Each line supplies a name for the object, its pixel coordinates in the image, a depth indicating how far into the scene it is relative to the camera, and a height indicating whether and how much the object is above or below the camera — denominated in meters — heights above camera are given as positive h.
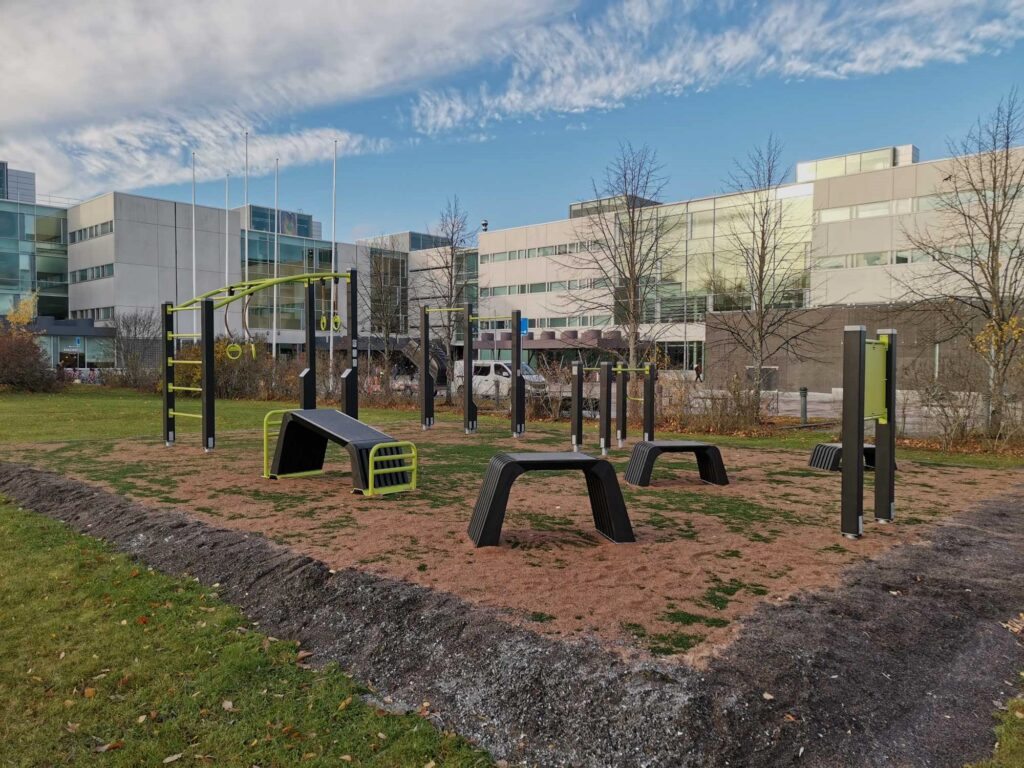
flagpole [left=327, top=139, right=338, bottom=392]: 37.13 +8.66
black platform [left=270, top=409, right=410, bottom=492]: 8.36 -0.95
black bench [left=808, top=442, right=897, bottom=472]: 10.77 -1.32
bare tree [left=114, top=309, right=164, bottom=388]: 31.98 +0.88
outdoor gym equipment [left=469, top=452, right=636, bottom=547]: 5.96 -1.05
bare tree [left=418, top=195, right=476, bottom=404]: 29.16 +6.15
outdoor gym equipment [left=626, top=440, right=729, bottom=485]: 9.00 -1.21
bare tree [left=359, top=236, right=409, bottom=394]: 37.72 +4.84
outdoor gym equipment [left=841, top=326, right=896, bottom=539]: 6.34 -0.39
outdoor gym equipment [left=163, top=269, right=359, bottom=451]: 11.98 +0.36
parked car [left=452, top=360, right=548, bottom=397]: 24.93 -0.29
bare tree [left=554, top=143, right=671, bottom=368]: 21.80 +5.20
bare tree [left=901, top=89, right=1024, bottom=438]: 13.29 +1.10
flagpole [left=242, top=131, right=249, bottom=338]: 46.98 +9.89
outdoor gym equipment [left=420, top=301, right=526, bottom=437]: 15.18 -0.32
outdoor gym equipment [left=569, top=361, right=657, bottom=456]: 12.37 -0.52
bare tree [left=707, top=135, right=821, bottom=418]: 34.81 +5.57
